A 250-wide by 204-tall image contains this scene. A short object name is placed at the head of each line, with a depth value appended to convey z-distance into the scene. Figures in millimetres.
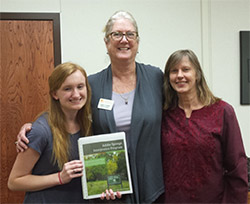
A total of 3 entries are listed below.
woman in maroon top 1512
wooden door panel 2750
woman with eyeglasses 1574
